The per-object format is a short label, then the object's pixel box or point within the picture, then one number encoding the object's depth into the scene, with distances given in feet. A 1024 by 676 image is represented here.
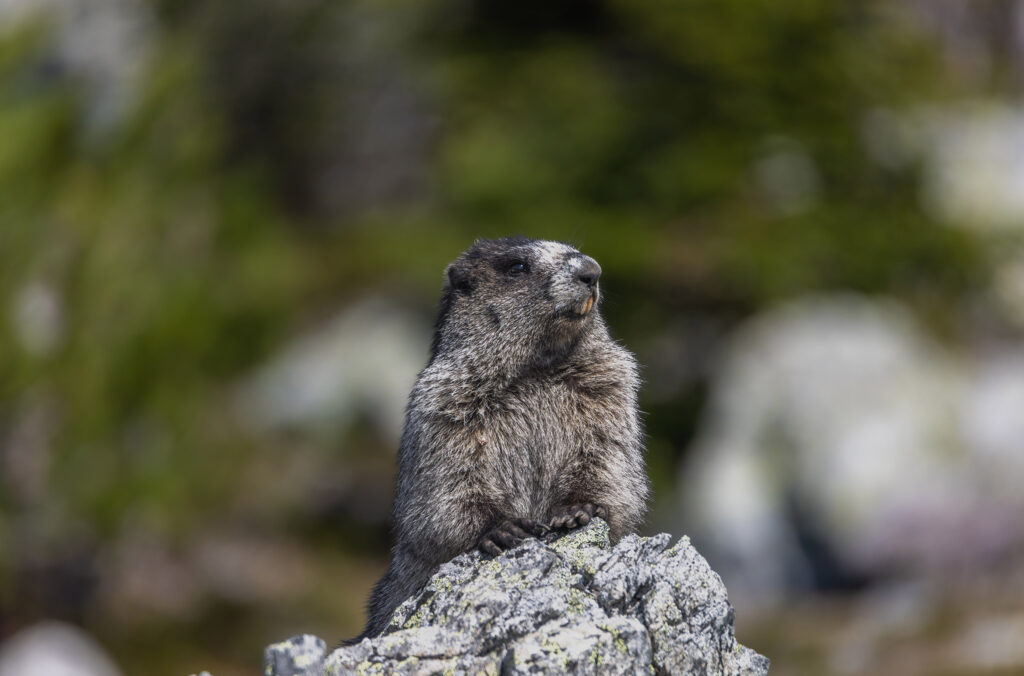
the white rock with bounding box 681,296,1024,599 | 63.87
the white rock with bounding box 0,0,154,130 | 90.43
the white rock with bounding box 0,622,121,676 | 64.41
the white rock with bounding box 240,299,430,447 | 83.10
